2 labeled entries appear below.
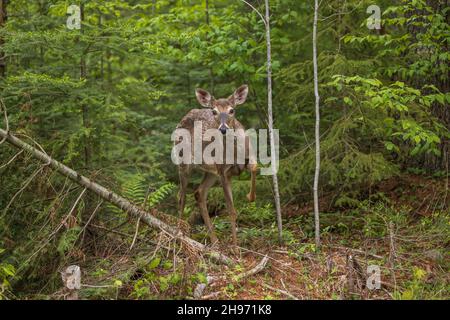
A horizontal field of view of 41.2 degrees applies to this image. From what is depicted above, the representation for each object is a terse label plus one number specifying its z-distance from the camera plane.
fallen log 7.06
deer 7.97
